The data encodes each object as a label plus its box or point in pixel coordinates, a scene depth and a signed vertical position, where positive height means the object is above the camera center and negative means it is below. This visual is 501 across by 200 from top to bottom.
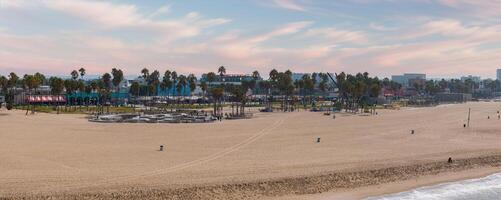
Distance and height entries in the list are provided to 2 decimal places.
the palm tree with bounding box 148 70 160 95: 147.32 +4.78
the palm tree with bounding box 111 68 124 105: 129.50 +5.01
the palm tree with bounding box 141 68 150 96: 147.50 +6.48
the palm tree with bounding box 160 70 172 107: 141.38 +4.02
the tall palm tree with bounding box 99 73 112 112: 123.25 +2.65
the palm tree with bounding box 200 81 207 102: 144.34 +2.73
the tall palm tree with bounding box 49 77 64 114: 104.12 +1.83
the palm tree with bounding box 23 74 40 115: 98.64 +2.49
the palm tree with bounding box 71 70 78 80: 138.73 +5.72
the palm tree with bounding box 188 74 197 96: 149.25 +4.15
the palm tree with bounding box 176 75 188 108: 144.81 +3.97
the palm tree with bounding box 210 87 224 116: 103.81 +0.47
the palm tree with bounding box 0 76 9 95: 107.93 +2.22
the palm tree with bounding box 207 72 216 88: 166.56 +6.73
